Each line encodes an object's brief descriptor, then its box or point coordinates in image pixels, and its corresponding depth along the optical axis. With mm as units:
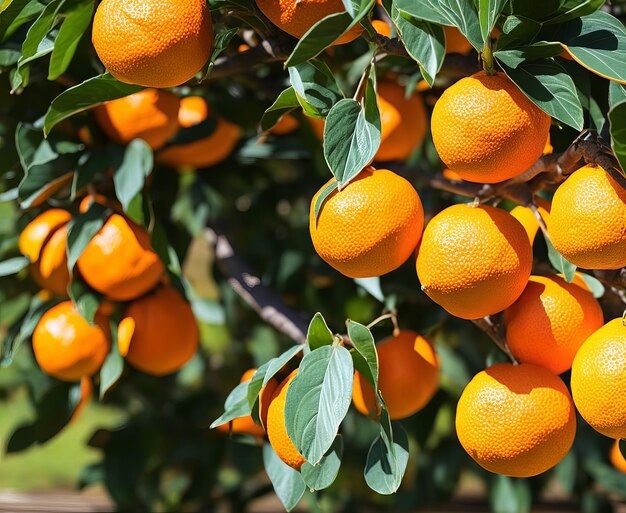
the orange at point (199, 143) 1487
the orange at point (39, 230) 1412
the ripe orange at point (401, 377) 1248
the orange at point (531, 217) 1261
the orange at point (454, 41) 1225
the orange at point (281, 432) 1184
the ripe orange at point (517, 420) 1155
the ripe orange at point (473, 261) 1135
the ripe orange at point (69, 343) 1393
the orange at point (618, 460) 1418
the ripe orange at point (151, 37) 1127
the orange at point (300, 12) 1133
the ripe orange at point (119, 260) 1368
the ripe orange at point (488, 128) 1113
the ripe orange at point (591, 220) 1105
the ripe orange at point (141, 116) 1384
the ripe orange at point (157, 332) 1414
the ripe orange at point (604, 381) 1116
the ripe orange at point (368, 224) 1140
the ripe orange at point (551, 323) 1176
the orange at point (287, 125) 1515
